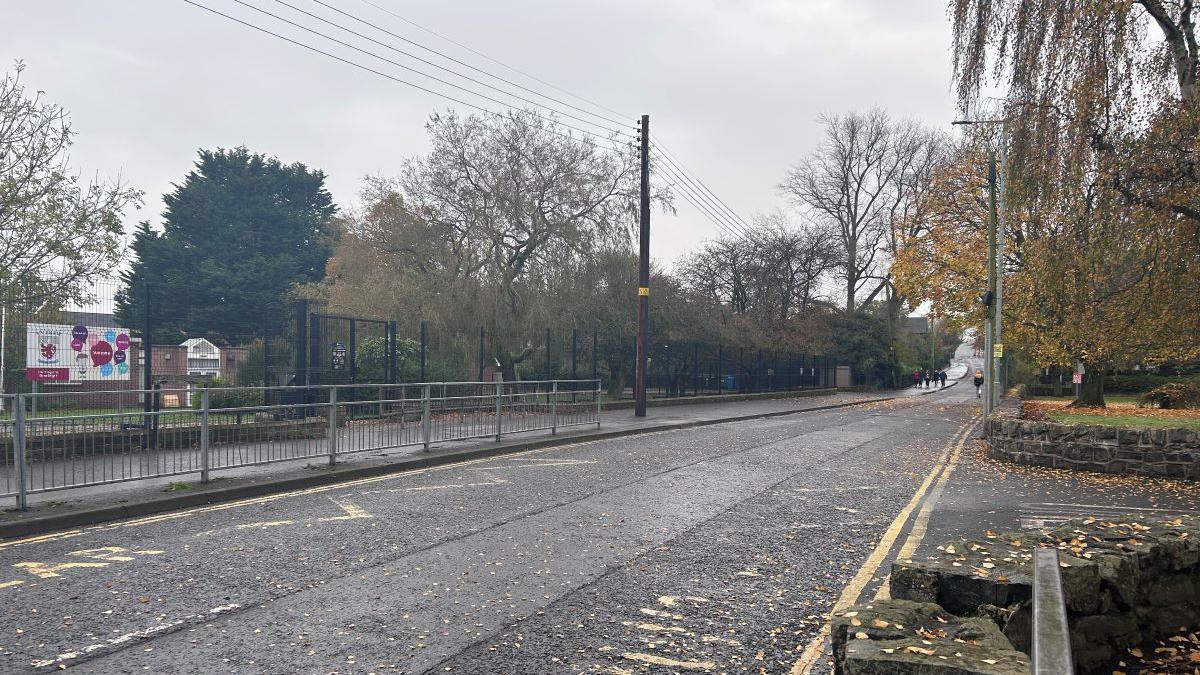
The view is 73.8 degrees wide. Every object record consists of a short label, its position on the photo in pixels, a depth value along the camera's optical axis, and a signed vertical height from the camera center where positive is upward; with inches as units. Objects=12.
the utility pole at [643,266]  897.5 +99.0
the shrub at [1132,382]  1622.8 -58.4
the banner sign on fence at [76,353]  489.1 +0.1
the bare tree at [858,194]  2225.6 +457.9
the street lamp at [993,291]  786.8 +63.2
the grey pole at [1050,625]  94.0 -36.7
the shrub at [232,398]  428.5 -27.5
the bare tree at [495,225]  1028.5 +171.1
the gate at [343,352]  703.1 +1.4
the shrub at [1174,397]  995.9 -55.0
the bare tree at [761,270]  1939.0 +207.8
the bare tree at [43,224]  598.2 +102.3
